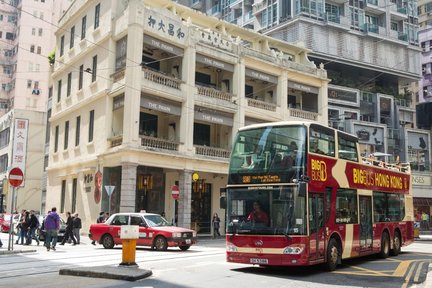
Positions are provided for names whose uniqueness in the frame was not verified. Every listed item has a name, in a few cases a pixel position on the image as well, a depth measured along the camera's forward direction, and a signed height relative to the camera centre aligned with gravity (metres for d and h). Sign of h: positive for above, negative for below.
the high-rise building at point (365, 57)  48.16 +16.05
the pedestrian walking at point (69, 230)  23.65 -1.19
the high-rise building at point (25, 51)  74.56 +23.46
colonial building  28.64 +6.72
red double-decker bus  12.54 +0.34
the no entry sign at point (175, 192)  28.22 +0.87
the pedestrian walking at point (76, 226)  24.20 -1.01
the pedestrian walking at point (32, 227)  23.55 -1.07
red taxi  20.58 -1.09
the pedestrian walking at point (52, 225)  20.69 -0.85
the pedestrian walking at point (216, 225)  31.94 -1.09
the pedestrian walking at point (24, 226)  23.55 -1.05
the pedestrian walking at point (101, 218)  26.48 -0.65
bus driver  12.81 -0.17
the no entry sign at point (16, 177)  18.48 +1.03
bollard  12.72 -0.95
